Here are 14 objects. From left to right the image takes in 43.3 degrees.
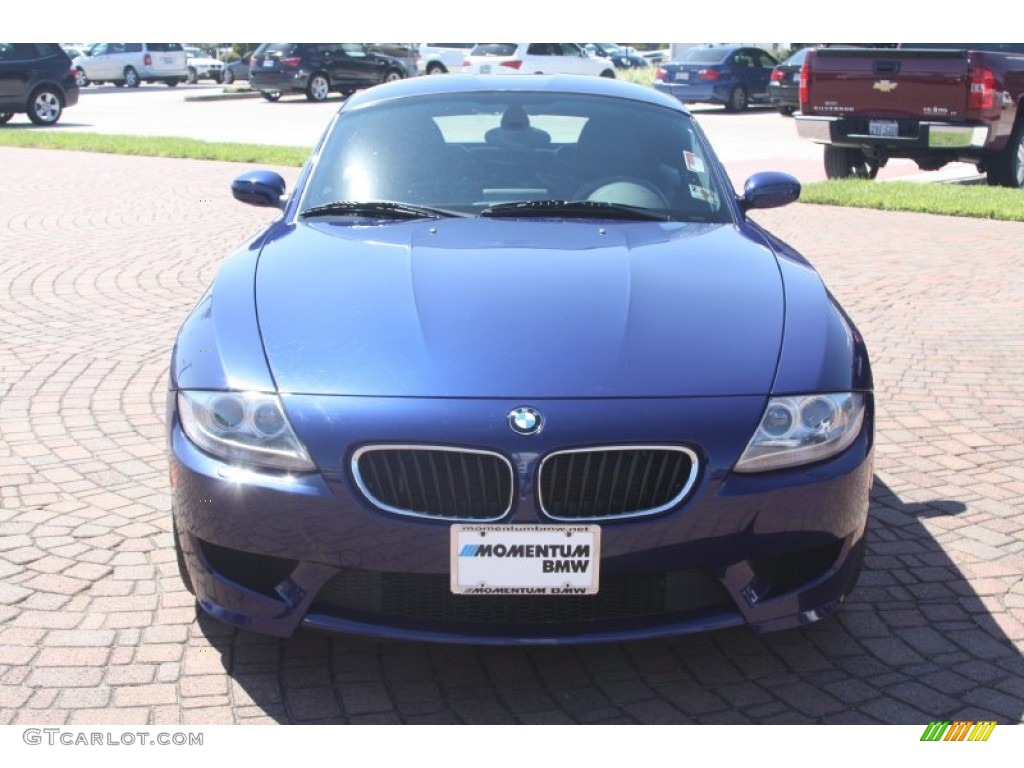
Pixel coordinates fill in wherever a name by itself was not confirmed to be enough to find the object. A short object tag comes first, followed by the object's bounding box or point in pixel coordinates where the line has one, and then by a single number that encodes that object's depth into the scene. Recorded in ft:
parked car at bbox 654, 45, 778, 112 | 98.22
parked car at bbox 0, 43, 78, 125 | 80.18
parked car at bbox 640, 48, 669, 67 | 181.08
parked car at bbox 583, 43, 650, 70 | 151.59
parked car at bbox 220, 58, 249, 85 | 155.74
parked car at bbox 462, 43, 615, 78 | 109.09
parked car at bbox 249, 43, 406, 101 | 112.16
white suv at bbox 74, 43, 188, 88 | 144.25
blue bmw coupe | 10.26
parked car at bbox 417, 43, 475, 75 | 134.62
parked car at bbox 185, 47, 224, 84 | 162.50
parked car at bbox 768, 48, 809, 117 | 87.15
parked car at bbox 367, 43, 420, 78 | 121.49
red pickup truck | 42.86
